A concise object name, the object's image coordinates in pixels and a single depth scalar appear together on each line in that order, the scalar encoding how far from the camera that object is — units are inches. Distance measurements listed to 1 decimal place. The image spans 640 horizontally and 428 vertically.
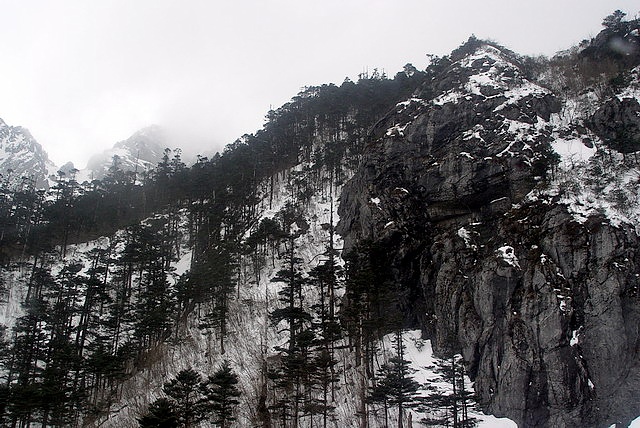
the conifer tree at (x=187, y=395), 1083.3
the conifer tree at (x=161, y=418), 921.5
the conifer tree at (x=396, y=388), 1032.2
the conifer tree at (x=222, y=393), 1051.3
